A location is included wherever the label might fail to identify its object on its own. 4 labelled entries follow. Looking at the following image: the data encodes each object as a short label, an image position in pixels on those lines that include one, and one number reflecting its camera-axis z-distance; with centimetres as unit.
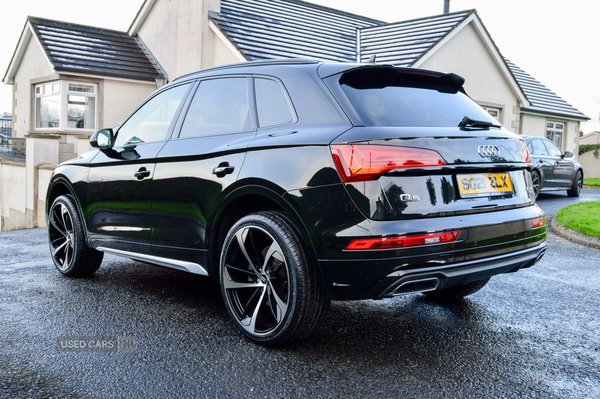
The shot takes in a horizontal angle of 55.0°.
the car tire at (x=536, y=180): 1403
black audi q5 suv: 304
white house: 1703
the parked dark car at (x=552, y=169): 1414
